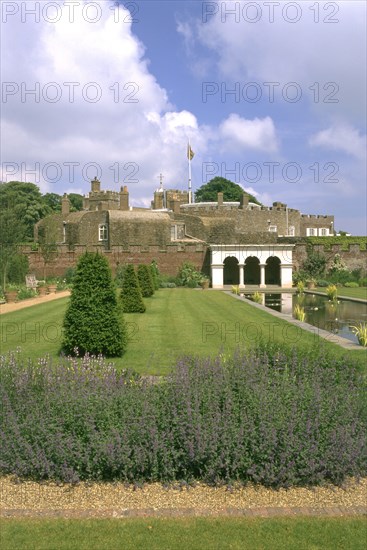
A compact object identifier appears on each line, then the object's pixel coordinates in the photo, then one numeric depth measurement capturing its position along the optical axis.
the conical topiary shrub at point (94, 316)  9.52
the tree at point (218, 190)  74.12
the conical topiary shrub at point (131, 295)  17.47
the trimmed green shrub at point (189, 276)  33.56
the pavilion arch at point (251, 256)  33.56
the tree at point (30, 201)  56.03
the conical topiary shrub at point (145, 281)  23.64
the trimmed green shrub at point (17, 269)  28.61
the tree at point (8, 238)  25.95
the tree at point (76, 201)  77.04
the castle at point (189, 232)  33.97
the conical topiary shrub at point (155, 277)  28.62
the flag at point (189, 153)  60.73
